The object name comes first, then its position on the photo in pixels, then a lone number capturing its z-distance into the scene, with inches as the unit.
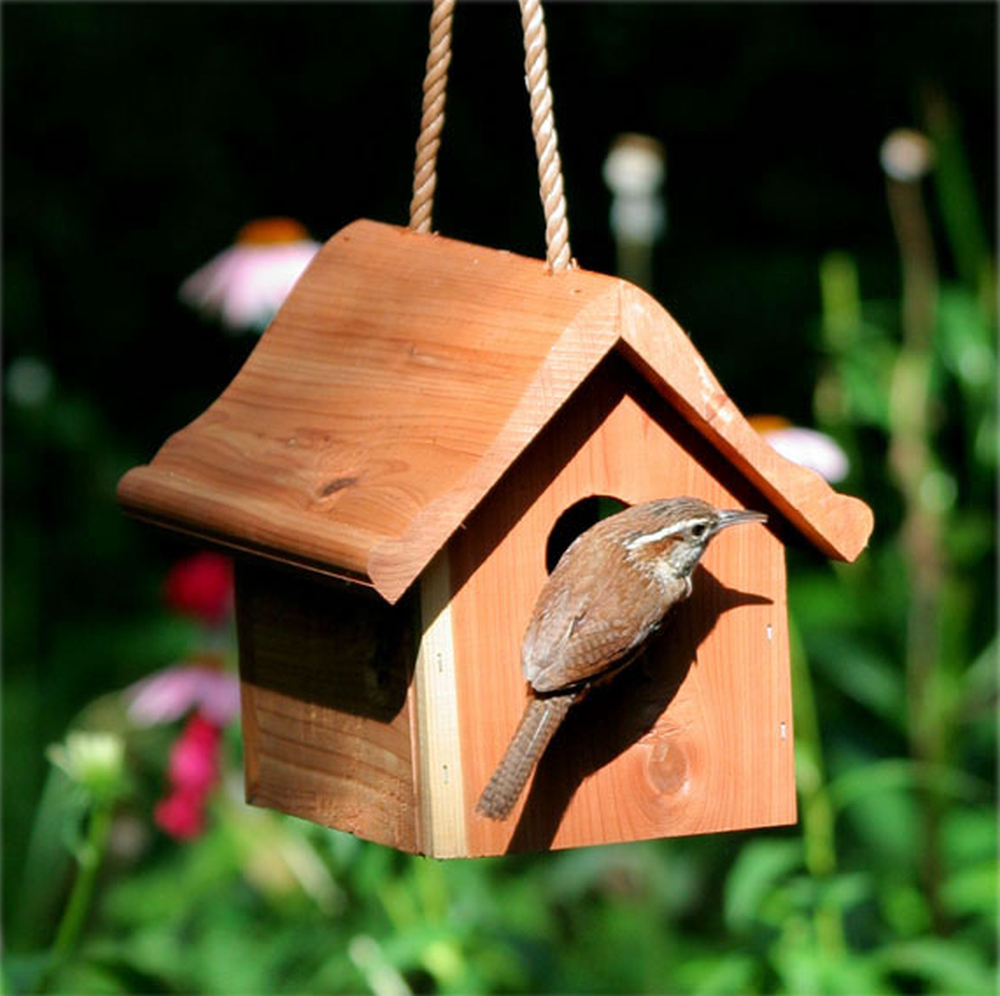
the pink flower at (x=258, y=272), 294.4
